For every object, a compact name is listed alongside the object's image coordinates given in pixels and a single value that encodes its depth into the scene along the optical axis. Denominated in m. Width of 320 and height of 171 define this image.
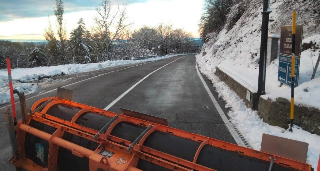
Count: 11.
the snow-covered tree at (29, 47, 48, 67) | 74.06
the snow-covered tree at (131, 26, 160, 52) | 118.88
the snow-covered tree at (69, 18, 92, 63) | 74.06
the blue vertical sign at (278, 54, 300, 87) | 6.01
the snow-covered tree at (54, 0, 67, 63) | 53.97
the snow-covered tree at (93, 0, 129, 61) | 43.56
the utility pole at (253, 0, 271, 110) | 6.61
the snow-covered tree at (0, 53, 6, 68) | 57.78
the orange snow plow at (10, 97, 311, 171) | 2.62
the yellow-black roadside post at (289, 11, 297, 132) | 4.95
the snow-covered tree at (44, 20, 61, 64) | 58.47
